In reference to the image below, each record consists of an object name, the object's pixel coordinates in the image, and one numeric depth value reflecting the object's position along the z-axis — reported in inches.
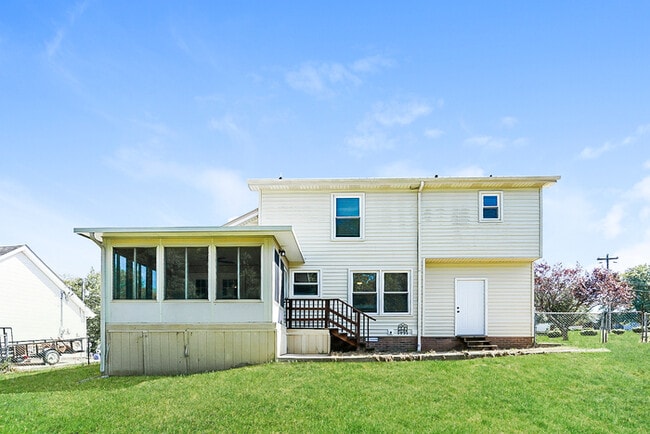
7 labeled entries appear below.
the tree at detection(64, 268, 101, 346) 1328.7
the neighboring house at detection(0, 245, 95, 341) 833.5
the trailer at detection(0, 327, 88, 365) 647.1
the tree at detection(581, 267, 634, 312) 1053.8
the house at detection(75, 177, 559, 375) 544.1
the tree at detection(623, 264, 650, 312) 1594.6
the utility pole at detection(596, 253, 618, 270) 1205.7
